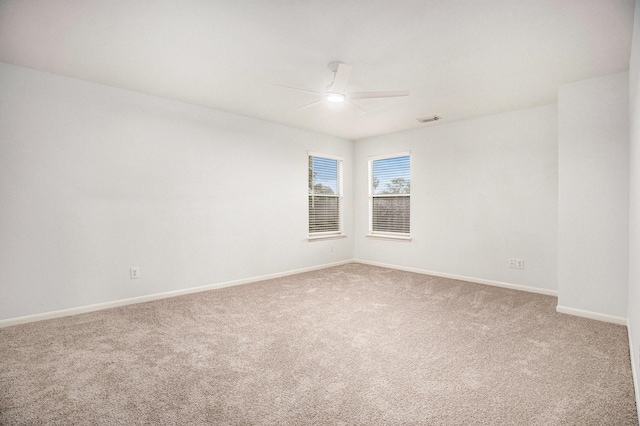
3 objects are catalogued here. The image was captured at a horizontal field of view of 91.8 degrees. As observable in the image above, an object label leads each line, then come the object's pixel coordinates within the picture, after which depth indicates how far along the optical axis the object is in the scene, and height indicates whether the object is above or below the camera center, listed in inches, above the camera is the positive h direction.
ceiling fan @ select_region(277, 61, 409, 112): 114.4 +46.6
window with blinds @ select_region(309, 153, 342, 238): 233.1 +7.0
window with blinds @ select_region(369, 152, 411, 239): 229.8 +5.5
